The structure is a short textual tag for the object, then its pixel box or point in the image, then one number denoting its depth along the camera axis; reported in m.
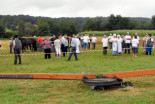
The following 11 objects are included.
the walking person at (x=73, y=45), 15.40
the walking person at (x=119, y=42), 19.39
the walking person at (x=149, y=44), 18.86
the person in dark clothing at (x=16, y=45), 14.37
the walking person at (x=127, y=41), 19.94
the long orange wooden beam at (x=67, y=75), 6.79
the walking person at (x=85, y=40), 23.95
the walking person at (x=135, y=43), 18.11
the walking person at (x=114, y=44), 19.24
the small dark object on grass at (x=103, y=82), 6.61
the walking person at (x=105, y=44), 19.75
